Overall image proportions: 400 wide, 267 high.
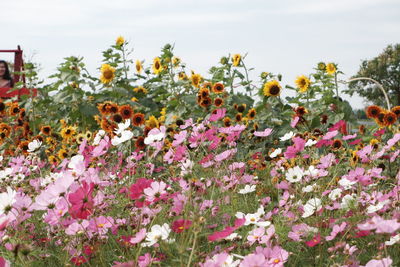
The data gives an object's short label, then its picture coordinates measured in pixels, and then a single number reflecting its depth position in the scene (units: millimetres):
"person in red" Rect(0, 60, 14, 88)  10164
